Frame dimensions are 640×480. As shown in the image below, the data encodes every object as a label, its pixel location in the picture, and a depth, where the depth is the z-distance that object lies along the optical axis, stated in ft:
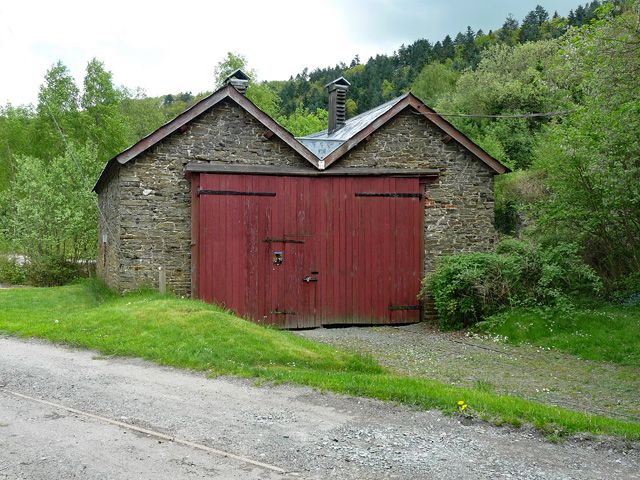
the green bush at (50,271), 75.77
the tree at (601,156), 35.35
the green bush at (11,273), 78.84
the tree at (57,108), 134.31
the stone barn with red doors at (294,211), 49.16
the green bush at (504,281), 46.70
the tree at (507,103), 124.57
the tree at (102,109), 136.77
